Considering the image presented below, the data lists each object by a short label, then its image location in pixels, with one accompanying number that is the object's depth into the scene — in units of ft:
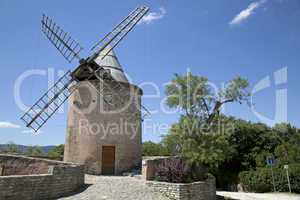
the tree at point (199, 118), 40.57
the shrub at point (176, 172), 37.73
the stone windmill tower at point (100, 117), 49.16
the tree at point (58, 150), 93.15
